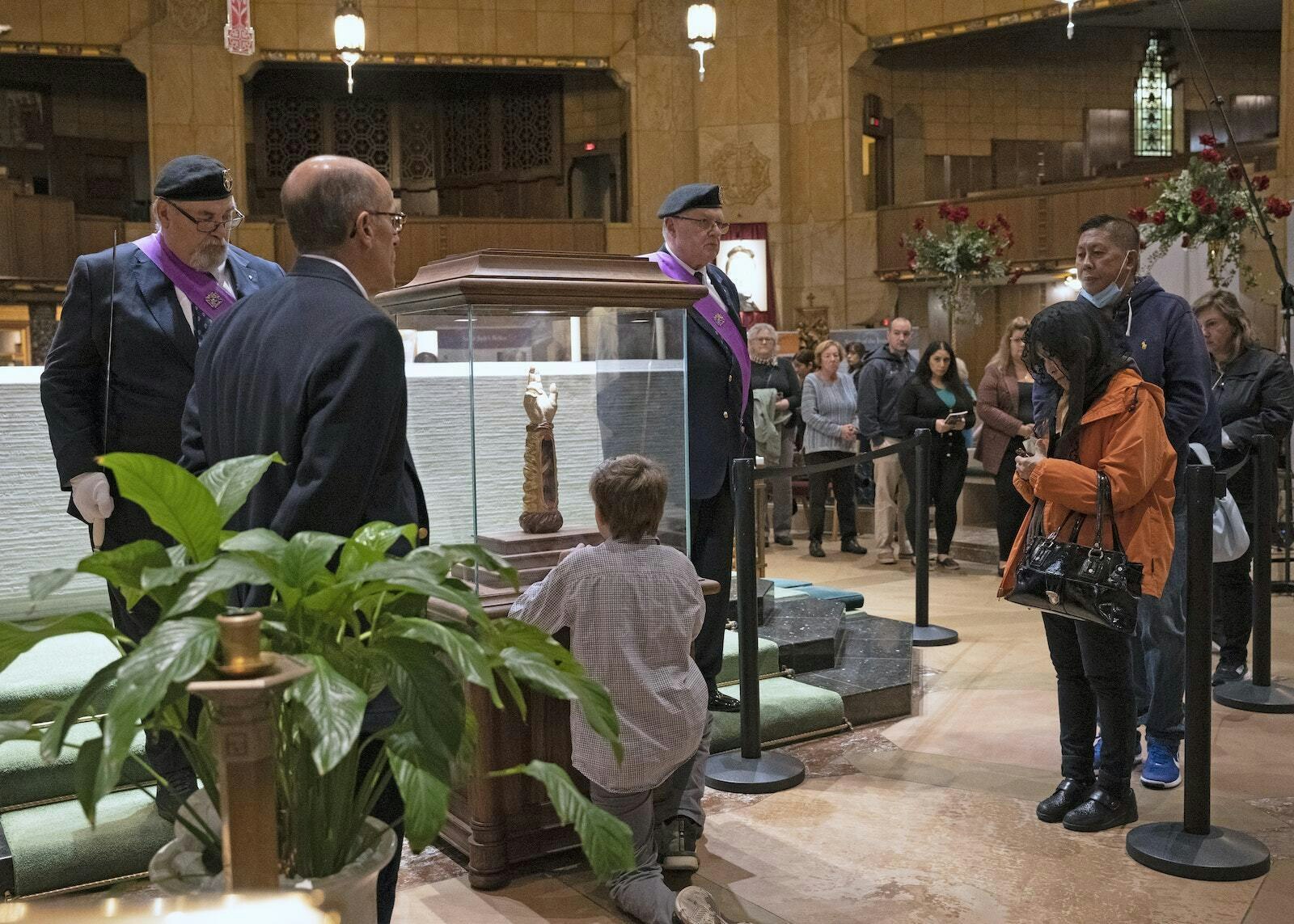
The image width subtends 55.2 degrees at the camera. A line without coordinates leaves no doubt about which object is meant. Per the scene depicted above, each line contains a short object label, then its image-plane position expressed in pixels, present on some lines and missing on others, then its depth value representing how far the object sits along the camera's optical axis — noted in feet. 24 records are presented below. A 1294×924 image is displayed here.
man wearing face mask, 12.20
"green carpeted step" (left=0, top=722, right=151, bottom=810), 10.57
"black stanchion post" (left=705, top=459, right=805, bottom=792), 12.23
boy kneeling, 9.39
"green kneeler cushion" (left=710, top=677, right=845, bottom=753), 13.64
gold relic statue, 11.21
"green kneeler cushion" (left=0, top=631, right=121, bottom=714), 11.42
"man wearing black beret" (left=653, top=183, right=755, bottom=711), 12.45
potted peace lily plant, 3.97
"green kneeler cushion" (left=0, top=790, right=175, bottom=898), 9.73
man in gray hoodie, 26.40
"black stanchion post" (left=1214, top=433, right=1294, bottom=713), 14.97
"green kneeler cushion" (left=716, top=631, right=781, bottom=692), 14.83
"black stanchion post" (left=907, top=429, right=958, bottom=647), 18.31
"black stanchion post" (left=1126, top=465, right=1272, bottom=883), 10.23
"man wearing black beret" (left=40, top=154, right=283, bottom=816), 9.48
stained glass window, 56.18
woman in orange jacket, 10.52
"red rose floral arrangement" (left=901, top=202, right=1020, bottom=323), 38.29
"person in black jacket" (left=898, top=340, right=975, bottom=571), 24.89
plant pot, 4.31
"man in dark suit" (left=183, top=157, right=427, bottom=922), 6.23
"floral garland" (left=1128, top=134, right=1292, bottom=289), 24.21
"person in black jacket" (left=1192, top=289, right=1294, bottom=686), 17.58
